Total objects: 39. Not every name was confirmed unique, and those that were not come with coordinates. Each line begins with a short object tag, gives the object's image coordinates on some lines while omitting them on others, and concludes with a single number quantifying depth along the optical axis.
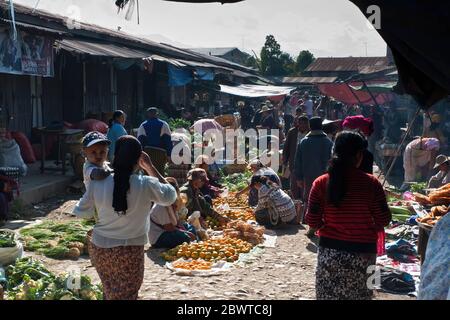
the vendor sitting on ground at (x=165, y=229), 7.23
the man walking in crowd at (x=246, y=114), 24.00
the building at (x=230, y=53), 57.52
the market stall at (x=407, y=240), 5.59
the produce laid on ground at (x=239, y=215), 9.31
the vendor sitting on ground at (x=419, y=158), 11.60
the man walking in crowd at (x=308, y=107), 22.22
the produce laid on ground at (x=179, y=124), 16.36
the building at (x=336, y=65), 52.06
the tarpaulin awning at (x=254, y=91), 22.28
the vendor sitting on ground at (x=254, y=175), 9.41
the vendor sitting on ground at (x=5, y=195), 8.08
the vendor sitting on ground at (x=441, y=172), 9.34
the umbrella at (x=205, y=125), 14.95
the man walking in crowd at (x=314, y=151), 8.27
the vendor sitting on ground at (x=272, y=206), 8.85
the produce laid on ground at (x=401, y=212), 8.78
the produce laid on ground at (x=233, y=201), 10.53
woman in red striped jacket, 3.89
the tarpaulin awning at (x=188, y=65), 16.53
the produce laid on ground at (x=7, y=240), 5.94
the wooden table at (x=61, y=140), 11.32
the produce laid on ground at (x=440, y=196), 6.09
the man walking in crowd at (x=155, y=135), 10.26
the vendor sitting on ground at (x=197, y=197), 8.22
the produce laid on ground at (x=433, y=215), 5.33
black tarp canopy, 2.06
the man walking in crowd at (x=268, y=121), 17.58
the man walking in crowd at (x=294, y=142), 9.53
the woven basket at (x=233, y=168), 13.82
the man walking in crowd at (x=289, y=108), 21.59
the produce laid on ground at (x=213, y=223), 8.64
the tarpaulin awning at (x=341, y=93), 23.97
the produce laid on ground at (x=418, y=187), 10.57
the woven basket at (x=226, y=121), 18.23
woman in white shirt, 4.07
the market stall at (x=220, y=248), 6.60
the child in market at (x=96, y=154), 4.71
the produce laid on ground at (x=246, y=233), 7.90
